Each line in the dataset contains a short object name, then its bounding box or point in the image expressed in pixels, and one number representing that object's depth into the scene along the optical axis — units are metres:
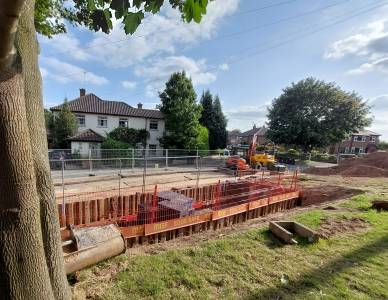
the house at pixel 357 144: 52.16
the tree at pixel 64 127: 22.41
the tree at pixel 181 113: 24.91
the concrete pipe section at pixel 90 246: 3.76
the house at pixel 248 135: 62.10
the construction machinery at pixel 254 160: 18.77
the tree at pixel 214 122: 31.66
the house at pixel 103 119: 23.38
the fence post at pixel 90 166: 13.41
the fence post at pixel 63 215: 6.23
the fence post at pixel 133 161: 15.10
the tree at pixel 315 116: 28.94
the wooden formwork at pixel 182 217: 6.17
